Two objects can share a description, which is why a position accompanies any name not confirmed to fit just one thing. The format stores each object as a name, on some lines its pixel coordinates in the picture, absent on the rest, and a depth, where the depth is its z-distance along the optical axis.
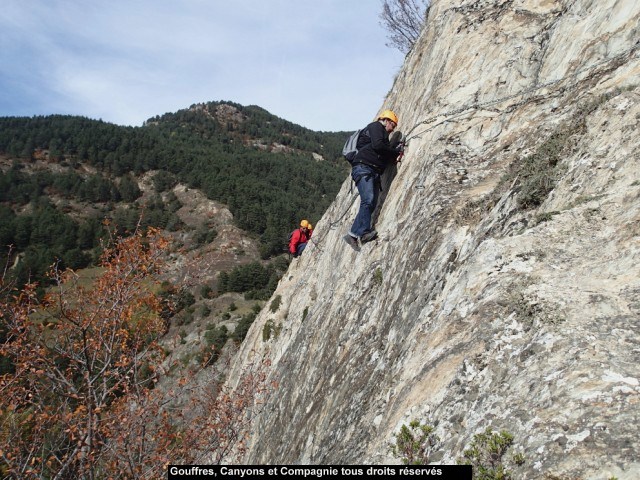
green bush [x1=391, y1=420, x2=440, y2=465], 4.00
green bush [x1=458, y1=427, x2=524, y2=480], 3.21
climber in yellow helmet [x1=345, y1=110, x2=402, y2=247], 10.01
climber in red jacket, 21.72
